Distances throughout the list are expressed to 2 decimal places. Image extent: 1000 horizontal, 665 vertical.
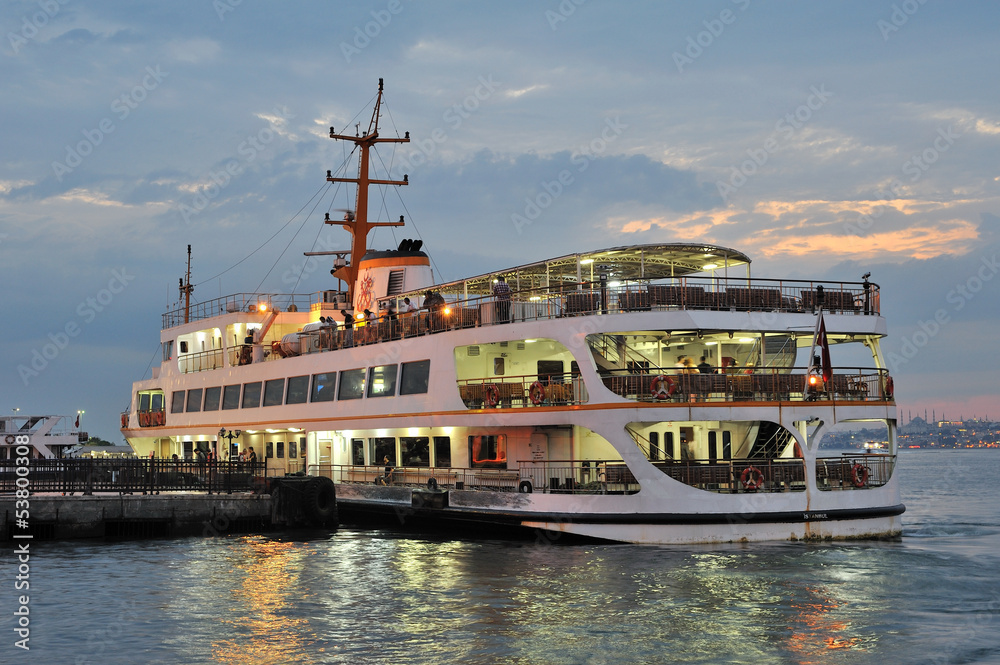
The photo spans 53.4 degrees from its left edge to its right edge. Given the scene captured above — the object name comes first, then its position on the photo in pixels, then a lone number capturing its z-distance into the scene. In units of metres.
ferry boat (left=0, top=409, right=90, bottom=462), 60.19
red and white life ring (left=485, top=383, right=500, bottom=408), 26.88
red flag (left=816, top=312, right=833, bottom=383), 23.91
